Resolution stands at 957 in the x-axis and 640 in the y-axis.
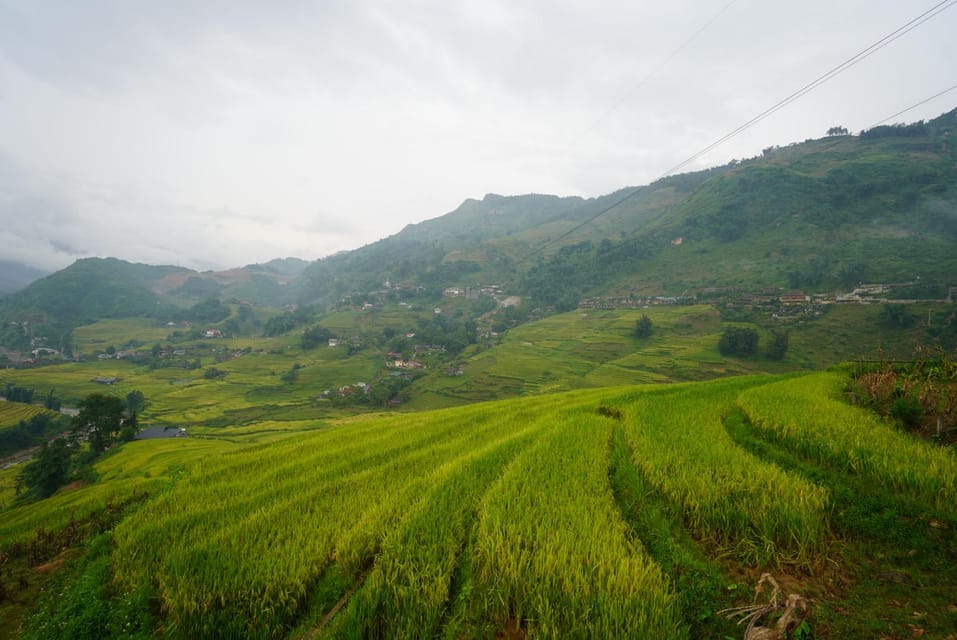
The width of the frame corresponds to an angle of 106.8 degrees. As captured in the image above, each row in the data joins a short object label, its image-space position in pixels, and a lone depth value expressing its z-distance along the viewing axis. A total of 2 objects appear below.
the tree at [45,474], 28.81
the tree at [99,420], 37.98
